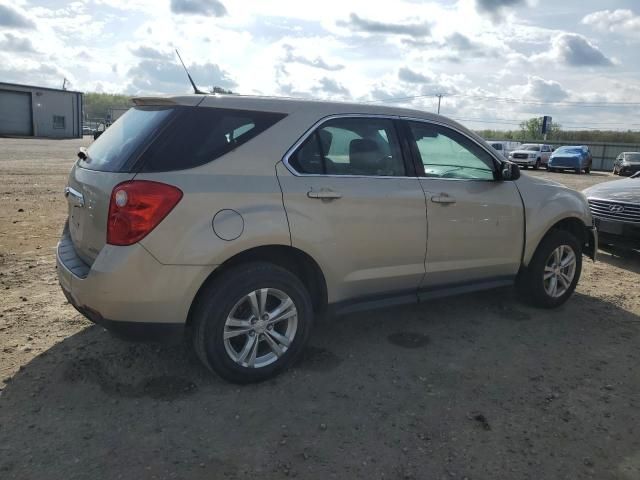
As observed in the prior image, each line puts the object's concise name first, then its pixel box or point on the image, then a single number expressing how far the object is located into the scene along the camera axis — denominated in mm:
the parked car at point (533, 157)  35000
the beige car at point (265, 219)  3053
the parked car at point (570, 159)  32000
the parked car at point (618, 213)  6762
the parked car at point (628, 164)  32750
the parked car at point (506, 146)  38303
